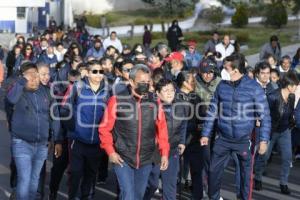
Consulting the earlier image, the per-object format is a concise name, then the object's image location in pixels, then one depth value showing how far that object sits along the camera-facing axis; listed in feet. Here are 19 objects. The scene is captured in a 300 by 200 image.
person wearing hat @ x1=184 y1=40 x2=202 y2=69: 55.96
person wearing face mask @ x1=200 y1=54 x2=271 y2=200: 27.17
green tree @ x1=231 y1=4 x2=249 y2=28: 142.10
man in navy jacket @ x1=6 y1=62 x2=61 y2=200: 26.12
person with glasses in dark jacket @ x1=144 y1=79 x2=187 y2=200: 27.07
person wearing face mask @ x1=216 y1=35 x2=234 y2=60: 60.08
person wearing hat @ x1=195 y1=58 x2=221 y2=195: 30.25
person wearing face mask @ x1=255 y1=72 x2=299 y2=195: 32.83
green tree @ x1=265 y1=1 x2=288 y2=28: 132.26
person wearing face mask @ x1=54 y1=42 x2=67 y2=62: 59.18
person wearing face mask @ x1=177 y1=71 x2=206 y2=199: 29.66
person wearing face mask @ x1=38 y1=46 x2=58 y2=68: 52.80
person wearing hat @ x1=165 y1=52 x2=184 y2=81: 37.14
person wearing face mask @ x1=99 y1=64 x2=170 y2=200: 23.16
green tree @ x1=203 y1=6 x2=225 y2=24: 146.10
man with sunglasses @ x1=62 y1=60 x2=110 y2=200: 27.22
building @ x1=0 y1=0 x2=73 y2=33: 142.10
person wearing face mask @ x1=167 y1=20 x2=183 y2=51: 88.48
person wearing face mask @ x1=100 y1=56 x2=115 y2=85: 35.66
